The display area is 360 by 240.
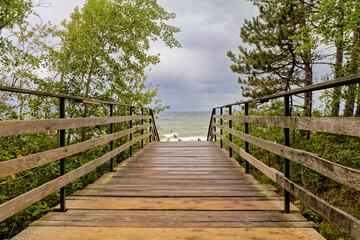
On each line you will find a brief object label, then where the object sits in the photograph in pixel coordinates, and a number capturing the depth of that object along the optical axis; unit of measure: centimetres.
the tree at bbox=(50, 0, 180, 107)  607
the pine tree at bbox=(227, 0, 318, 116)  792
